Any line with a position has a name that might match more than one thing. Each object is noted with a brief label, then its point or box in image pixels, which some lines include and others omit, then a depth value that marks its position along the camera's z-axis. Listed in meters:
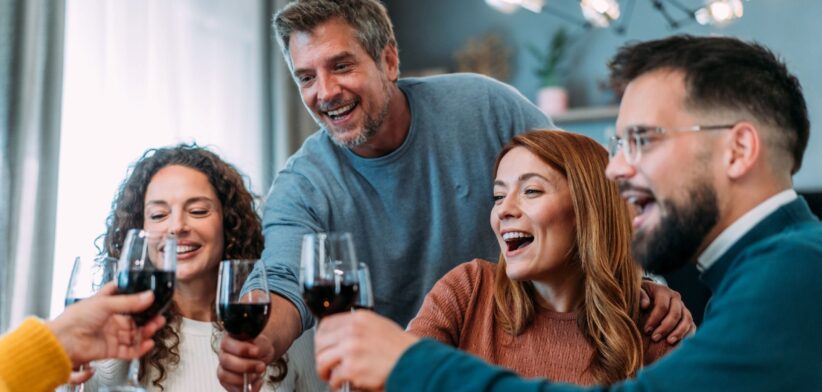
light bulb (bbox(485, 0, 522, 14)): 4.69
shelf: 5.50
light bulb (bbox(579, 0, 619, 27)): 4.50
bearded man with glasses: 1.12
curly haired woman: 2.16
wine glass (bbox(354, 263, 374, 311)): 1.38
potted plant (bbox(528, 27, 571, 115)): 5.66
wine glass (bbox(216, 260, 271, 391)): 1.53
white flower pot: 5.65
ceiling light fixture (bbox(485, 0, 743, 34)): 4.52
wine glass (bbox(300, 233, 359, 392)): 1.36
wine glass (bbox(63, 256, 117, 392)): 1.62
